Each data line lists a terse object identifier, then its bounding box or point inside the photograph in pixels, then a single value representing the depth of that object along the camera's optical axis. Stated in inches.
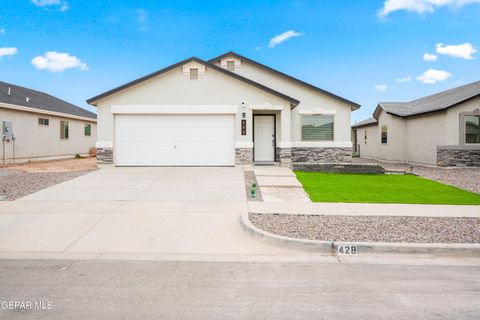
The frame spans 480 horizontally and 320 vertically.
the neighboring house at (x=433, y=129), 692.1
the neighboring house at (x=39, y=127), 745.6
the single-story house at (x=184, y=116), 613.3
